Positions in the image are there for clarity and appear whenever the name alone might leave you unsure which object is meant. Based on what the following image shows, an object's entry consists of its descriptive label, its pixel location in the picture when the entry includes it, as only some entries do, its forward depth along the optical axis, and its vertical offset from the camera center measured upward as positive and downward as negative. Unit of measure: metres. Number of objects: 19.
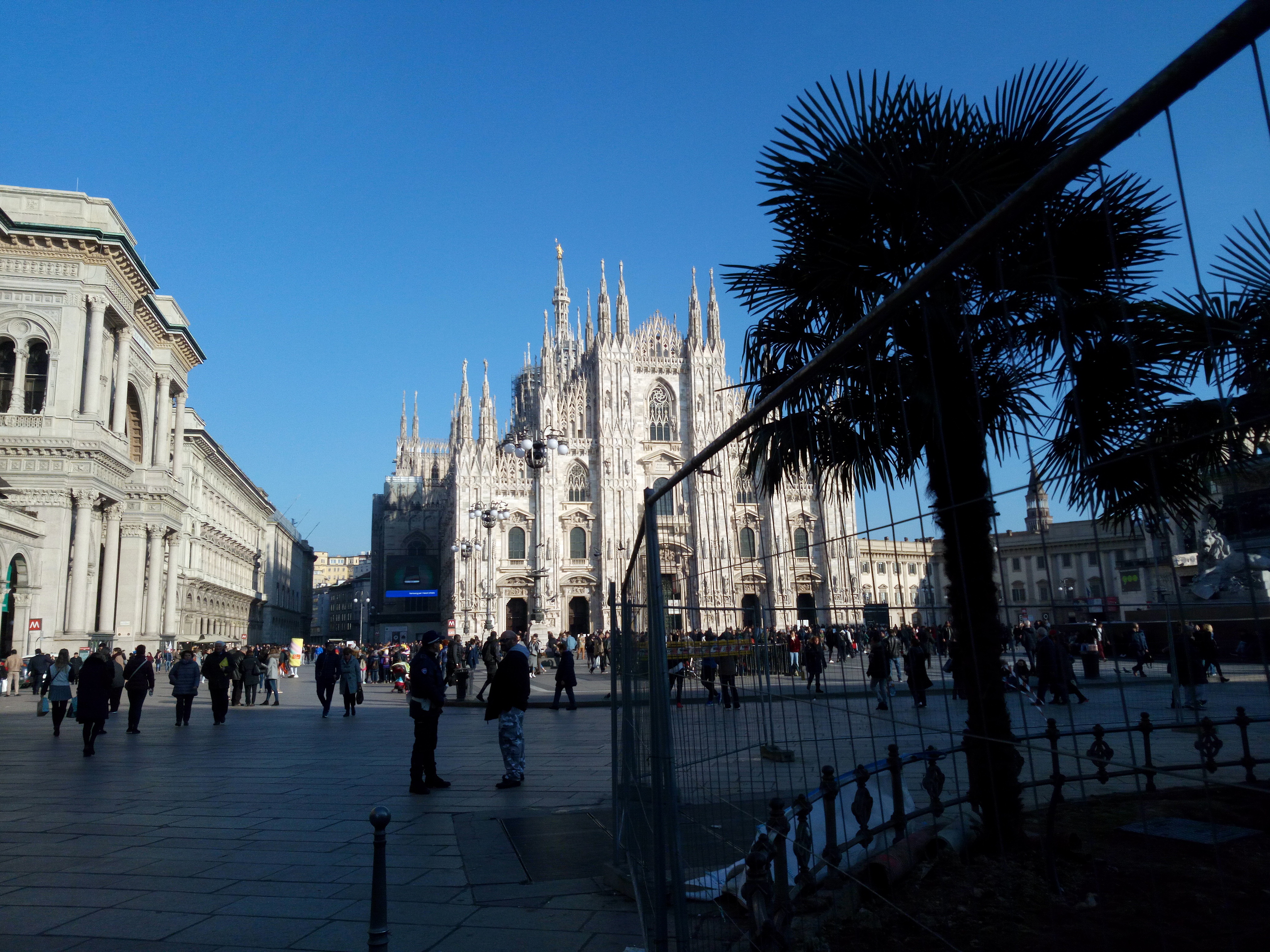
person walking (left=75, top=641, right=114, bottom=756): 10.16 -0.40
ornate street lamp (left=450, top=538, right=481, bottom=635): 31.02 +3.58
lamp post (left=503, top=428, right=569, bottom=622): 18.45 +4.24
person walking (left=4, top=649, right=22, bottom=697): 22.05 -0.12
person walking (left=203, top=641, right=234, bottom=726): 13.88 -0.37
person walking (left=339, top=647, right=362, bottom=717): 15.50 -0.49
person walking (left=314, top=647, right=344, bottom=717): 15.52 -0.36
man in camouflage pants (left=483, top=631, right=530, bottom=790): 7.61 -0.55
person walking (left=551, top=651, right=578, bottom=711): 15.62 -0.58
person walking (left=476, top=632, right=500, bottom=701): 16.38 -0.20
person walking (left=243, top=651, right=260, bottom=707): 18.59 -0.46
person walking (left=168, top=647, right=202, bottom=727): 13.64 -0.40
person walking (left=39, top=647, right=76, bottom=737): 12.33 -0.40
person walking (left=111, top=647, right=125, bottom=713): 13.87 -0.31
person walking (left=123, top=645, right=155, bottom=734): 12.45 -0.29
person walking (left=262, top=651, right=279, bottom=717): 18.67 -0.41
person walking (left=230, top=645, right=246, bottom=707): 17.86 -0.34
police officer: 7.49 -0.55
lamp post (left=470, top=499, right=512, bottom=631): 24.95 +3.78
